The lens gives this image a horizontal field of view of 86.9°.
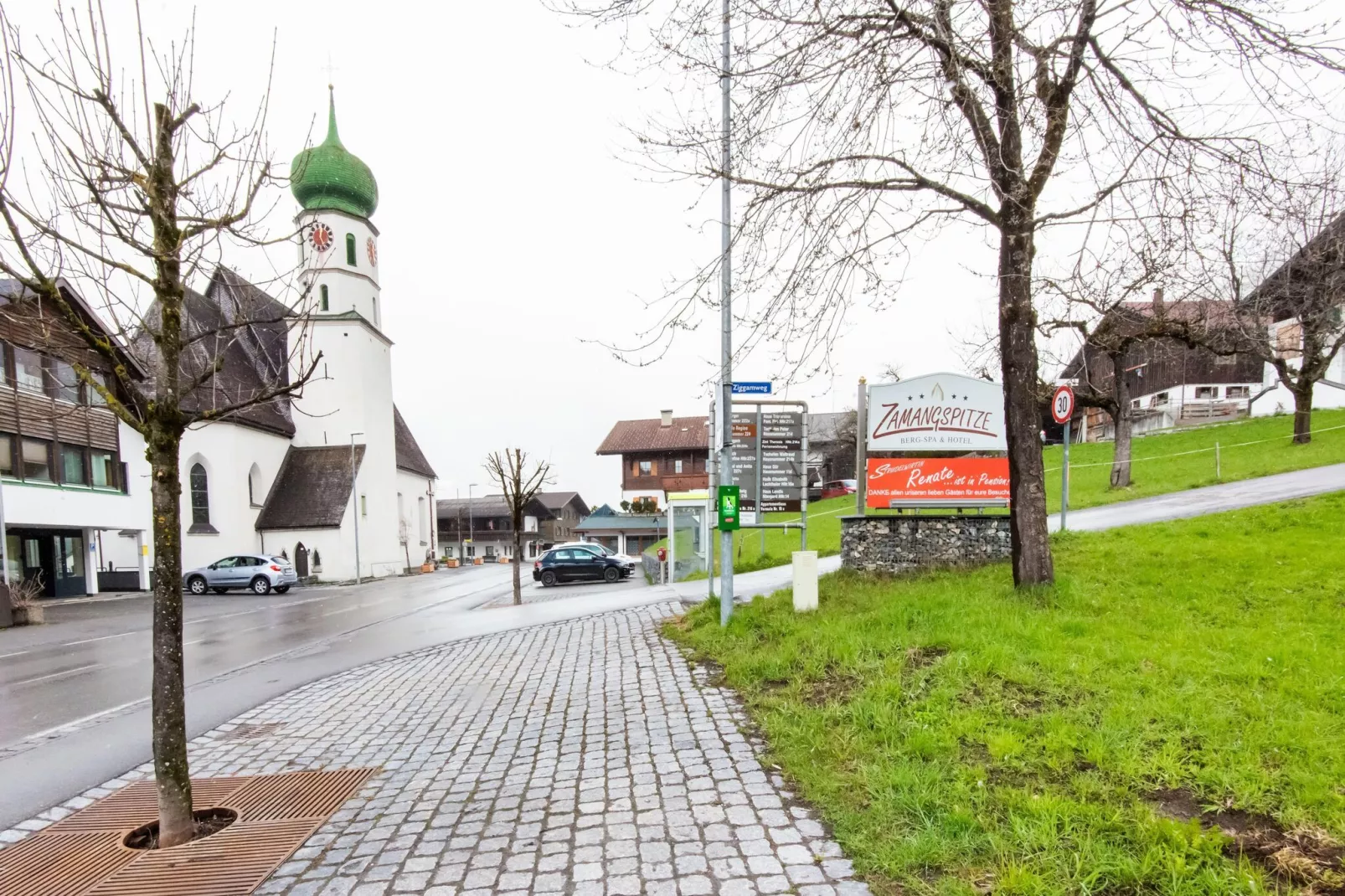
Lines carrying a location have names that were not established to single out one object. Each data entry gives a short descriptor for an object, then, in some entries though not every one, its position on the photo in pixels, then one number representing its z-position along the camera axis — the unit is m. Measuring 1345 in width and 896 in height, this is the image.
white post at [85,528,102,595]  29.12
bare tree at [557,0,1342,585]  6.09
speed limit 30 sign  11.46
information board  12.28
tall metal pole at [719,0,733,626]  8.95
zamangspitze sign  10.90
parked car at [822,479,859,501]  51.69
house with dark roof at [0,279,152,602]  24.75
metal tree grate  3.91
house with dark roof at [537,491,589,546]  85.88
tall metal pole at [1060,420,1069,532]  12.22
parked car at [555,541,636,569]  30.36
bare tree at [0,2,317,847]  4.35
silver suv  30.89
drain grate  6.88
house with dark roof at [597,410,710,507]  55.69
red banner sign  10.87
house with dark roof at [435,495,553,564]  80.31
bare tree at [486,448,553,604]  21.41
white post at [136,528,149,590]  30.92
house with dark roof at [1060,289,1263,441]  18.58
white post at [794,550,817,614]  8.98
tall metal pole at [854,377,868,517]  11.05
